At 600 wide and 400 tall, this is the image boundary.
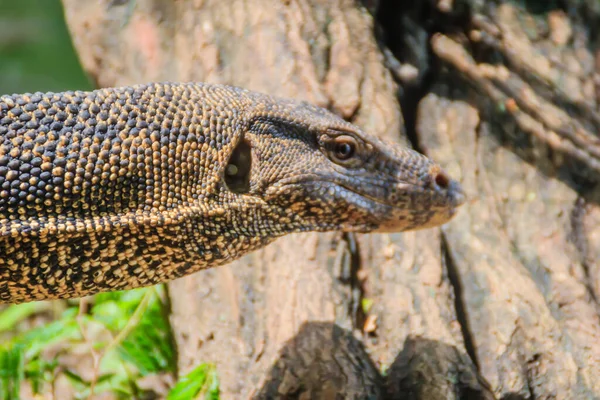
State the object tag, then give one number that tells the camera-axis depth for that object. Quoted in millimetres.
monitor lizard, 5262
